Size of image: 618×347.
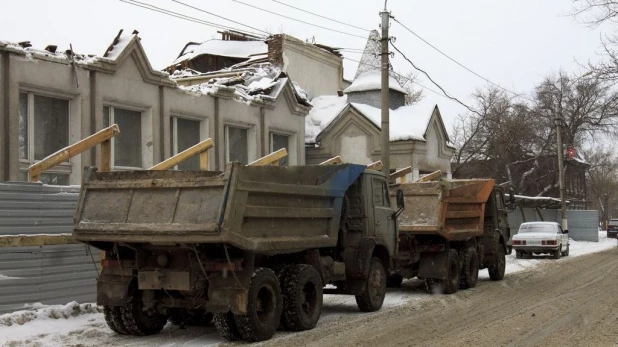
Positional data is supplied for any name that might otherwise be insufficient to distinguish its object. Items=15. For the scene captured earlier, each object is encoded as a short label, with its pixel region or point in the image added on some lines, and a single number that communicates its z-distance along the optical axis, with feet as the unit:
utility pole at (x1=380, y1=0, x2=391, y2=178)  57.78
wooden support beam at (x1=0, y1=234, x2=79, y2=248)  32.24
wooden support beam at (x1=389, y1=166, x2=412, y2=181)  58.23
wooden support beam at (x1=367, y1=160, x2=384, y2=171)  50.92
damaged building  45.83
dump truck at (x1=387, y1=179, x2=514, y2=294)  47.85
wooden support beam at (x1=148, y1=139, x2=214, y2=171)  38.73
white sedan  88.69
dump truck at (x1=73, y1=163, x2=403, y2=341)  27.78
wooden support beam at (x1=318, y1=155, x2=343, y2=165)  47.35
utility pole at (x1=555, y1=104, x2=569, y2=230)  122.72
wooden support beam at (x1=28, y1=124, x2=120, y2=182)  35.12
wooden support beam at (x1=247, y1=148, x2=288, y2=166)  41.36
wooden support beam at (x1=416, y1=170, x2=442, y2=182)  59.31
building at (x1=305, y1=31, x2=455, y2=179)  88.99
